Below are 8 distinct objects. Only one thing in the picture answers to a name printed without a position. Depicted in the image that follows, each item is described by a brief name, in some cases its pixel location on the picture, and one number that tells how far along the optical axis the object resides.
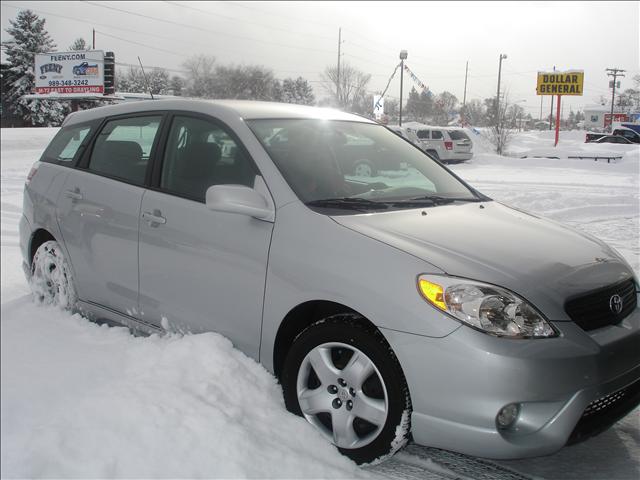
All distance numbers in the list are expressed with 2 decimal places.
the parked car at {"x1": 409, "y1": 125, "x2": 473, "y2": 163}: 24.73
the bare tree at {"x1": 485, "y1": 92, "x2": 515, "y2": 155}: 28.14
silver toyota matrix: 2.21
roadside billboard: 35.38
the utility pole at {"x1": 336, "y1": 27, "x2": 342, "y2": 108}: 45.56
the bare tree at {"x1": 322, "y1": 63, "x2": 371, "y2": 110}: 45.75
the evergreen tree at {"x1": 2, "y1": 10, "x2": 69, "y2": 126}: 37.16
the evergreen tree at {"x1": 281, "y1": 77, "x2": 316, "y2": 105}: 64.79
